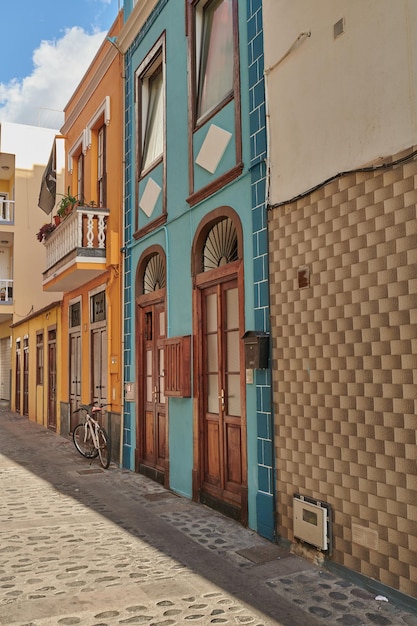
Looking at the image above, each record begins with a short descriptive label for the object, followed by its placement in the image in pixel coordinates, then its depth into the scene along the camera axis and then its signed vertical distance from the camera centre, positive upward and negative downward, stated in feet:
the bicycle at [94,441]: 32.71 -4.07
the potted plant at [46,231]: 42.73 +10.28
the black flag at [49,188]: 46.40 +14.99
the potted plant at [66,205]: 39.03 +11.15
